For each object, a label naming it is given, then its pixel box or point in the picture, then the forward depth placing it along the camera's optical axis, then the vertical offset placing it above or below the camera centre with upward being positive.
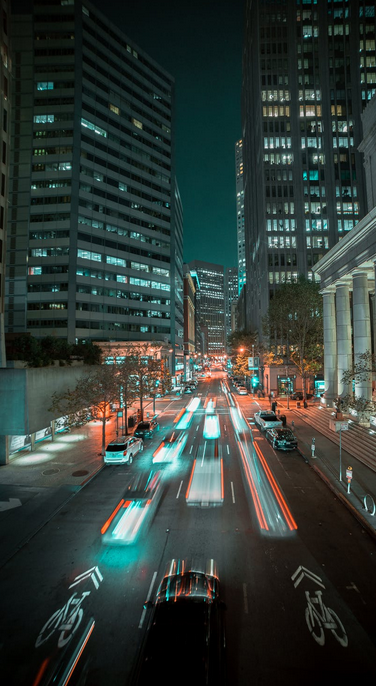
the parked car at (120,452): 21.06 -6.89
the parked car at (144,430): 27.92 -7.09
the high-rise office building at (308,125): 69.56 +53.58
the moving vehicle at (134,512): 12.50 -7.59
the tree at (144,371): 32.69 -1.93
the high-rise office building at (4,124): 24.34 +19.38
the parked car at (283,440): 23.30 -6.83
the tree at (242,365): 67.31 -2.88
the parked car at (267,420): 28.00 -6.44
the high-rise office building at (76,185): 56.44 +33.76
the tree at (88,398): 23.09 -3.45
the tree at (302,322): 42.66 +4.56
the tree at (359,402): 16.28 -2.78
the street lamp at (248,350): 63.91 +0.74
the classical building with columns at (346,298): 24.94 +5.60
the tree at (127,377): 27.83 -2.26
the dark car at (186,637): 5.44 -5.74
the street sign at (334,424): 26.25 -6.47
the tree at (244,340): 70.53 +3.36
